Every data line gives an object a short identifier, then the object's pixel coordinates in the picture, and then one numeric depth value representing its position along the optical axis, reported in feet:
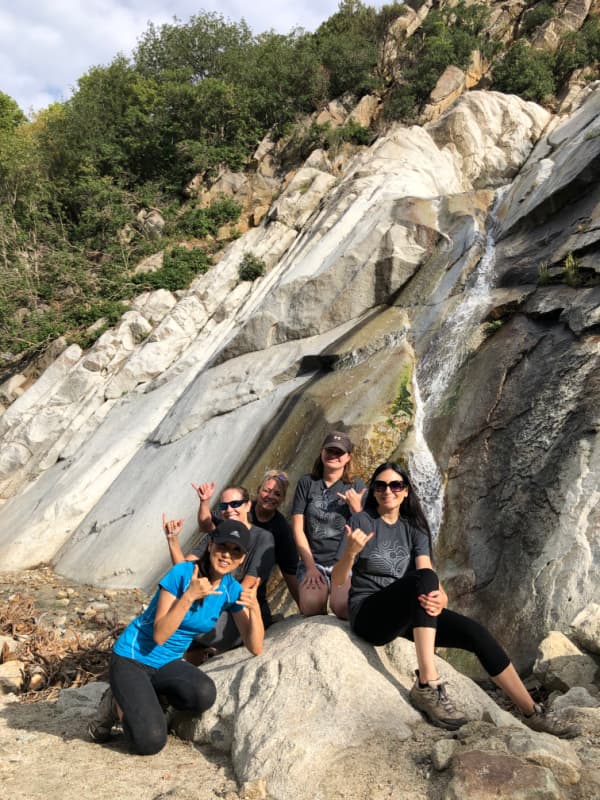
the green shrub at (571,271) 30.94
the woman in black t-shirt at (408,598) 13.06
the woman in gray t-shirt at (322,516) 17.16
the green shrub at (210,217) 82.43
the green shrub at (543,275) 32.86
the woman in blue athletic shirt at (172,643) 13.17
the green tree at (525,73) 80.02
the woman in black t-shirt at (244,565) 16.92
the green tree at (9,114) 118.52
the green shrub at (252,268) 65.87
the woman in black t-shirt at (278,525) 18.12
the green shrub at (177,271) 71.97
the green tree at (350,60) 95.71
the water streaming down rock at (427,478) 27.04
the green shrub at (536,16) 88.55
